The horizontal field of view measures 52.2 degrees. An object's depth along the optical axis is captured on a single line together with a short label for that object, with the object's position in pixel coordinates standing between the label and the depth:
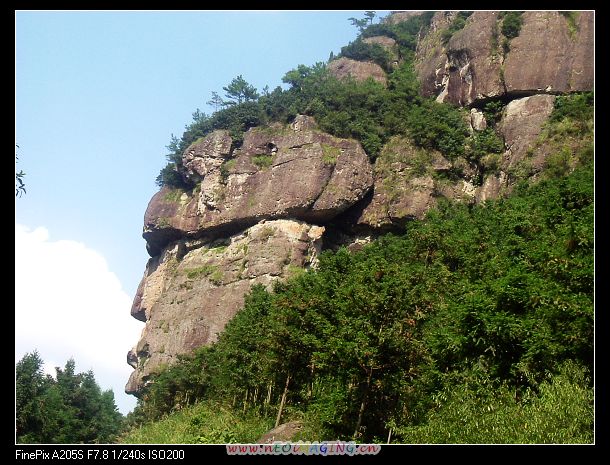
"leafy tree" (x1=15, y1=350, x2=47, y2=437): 39.84
